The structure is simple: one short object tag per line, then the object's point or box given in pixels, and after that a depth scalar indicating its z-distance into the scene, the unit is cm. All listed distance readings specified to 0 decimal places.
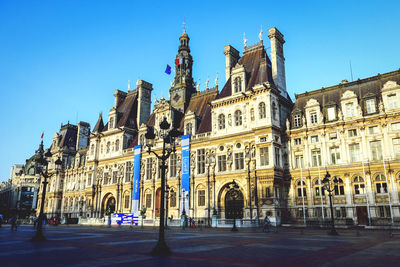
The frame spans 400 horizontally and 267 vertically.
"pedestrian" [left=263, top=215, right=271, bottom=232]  2952
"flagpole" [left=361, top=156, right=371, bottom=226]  3406
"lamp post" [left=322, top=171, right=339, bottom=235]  2462
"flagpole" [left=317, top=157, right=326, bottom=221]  3672
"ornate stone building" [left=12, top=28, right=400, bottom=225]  3531
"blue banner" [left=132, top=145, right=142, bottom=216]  5147
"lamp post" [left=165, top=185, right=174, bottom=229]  4806
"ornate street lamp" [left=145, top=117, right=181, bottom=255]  1383
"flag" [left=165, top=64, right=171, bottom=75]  5688
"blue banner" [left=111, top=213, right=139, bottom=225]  4828
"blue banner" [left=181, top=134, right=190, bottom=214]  4556
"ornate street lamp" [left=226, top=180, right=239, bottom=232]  4066
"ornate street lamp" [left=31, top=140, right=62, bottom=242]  2067
